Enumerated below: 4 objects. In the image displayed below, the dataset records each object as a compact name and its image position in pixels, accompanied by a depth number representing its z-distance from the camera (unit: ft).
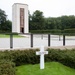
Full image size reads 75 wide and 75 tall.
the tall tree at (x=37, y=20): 92.64
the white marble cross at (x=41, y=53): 8.11
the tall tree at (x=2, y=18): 93.87
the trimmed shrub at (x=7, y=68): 6.42
